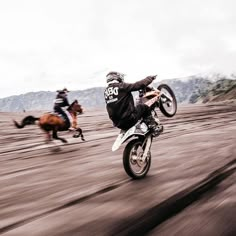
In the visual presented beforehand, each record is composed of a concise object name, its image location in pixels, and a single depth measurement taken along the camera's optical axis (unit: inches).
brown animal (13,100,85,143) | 526.7
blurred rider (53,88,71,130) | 529.9
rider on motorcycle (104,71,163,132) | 261.1
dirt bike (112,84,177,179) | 254.4
